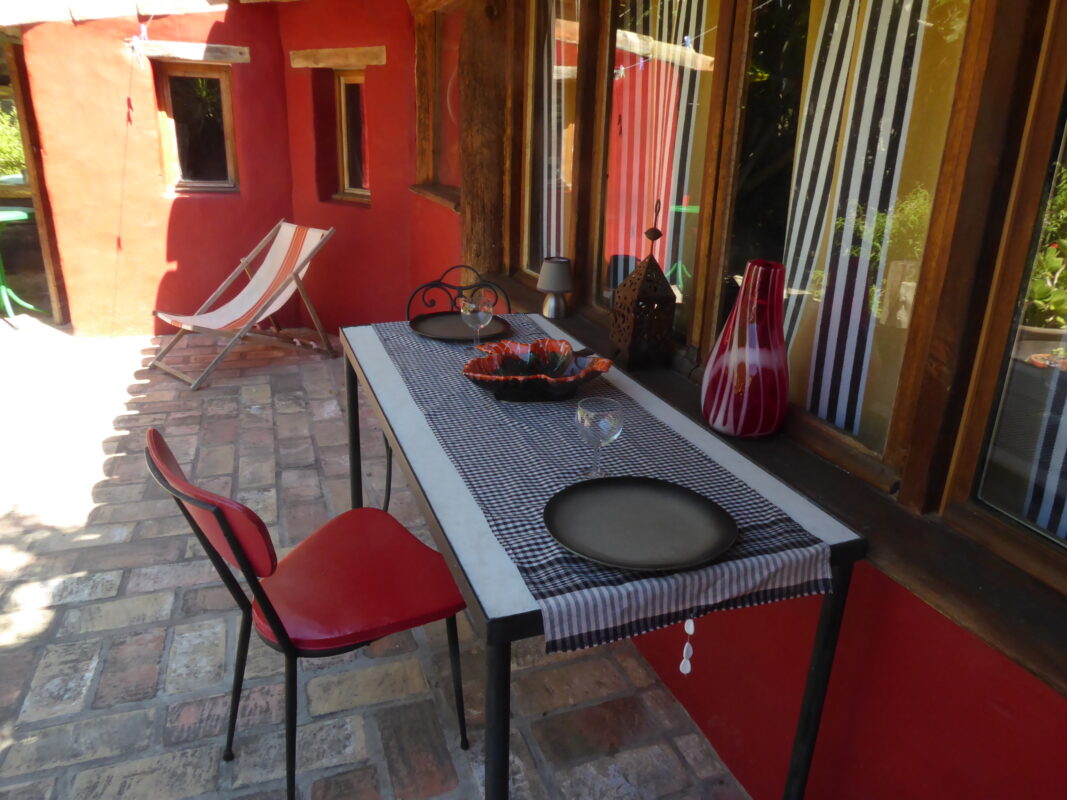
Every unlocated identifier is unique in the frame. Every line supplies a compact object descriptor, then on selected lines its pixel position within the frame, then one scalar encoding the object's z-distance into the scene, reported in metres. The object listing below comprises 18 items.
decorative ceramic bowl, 1.83
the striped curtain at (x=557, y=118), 2.88
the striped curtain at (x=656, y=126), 2.13
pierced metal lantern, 2.05
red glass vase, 1.60
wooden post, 3.28
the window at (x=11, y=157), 6.62
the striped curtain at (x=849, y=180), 1.47
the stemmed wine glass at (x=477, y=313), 2.26
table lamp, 2.63
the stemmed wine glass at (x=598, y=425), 1.44
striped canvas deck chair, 4.40
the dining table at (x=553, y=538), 1.09
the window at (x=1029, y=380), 1.16
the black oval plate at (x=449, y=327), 2.35
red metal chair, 1.34
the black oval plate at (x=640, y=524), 1.17
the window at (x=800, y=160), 1.46
